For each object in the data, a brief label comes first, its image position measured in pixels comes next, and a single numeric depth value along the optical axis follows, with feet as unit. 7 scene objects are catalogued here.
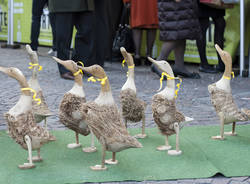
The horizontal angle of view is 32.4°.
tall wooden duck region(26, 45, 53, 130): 13.37
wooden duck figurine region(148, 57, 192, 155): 12.57
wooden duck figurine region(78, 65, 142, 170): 10.96
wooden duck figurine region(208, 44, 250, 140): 13.71
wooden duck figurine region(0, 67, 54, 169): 10.94
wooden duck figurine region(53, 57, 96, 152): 12.56
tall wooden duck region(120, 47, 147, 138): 13.50
